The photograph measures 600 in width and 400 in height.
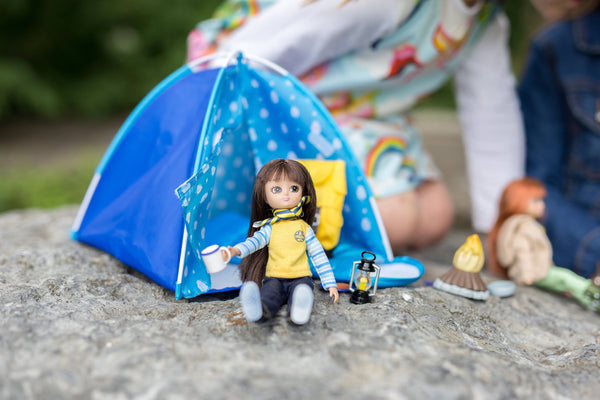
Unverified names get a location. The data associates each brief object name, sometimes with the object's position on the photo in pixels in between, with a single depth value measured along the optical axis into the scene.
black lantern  0.90
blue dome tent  0.95
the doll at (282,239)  0.86
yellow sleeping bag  1.03
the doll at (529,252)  1.18
